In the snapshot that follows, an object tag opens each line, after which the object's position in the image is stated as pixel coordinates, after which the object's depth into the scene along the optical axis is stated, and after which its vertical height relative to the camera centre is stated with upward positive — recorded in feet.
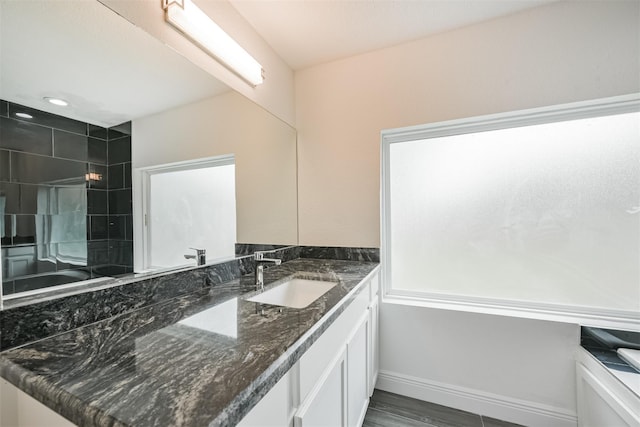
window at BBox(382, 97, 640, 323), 4.78 +0.01
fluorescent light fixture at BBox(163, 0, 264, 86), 3.52 +2.80
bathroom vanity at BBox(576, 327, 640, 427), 3.56 -2.64
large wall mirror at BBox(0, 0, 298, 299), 2.24 +0.93
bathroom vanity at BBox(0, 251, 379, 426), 1.51 -1.13
